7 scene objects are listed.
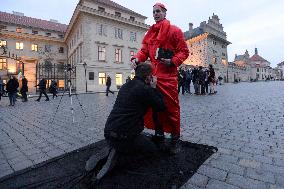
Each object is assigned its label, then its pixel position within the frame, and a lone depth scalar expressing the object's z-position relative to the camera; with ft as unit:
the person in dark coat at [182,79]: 52.60
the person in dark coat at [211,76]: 50.09
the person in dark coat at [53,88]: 59.98
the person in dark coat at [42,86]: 54.13
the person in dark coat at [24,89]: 52.16
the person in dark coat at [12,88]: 43.98
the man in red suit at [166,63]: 11.25
